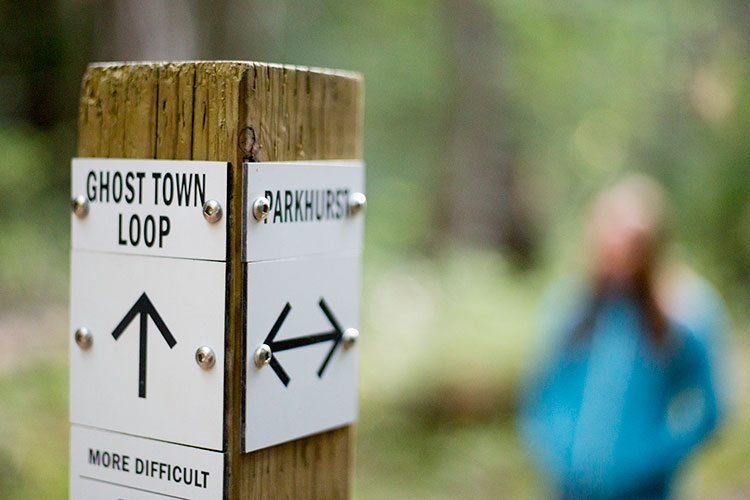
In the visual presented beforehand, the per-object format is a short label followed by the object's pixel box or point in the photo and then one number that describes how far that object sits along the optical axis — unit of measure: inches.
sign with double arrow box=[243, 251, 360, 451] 42.0
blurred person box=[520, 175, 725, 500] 70.6
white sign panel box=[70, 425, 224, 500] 42.0
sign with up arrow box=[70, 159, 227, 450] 41.8
